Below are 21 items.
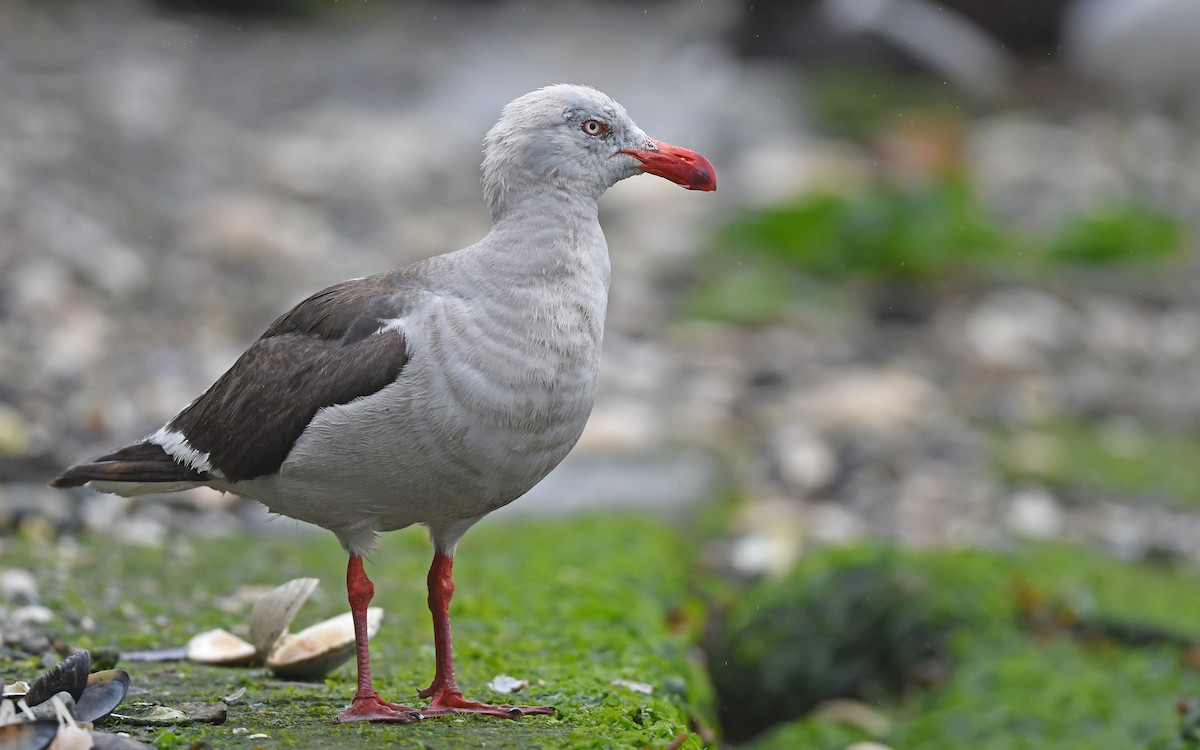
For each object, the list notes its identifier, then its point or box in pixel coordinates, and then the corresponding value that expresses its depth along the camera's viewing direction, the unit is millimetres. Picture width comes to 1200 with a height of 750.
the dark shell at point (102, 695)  6848
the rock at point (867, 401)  17766
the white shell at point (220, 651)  8719
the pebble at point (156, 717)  7137
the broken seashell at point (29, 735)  6238
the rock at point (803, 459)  16156
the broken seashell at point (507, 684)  8359
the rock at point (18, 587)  9430
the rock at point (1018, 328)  21141
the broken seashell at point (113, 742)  6400
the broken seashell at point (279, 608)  8406
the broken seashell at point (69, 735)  6223
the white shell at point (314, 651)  8406
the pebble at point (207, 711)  7184
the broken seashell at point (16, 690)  7023
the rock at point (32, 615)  8937
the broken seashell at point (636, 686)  8383
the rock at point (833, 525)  14645
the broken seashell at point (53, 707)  6453
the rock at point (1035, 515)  14852
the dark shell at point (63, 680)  6852
